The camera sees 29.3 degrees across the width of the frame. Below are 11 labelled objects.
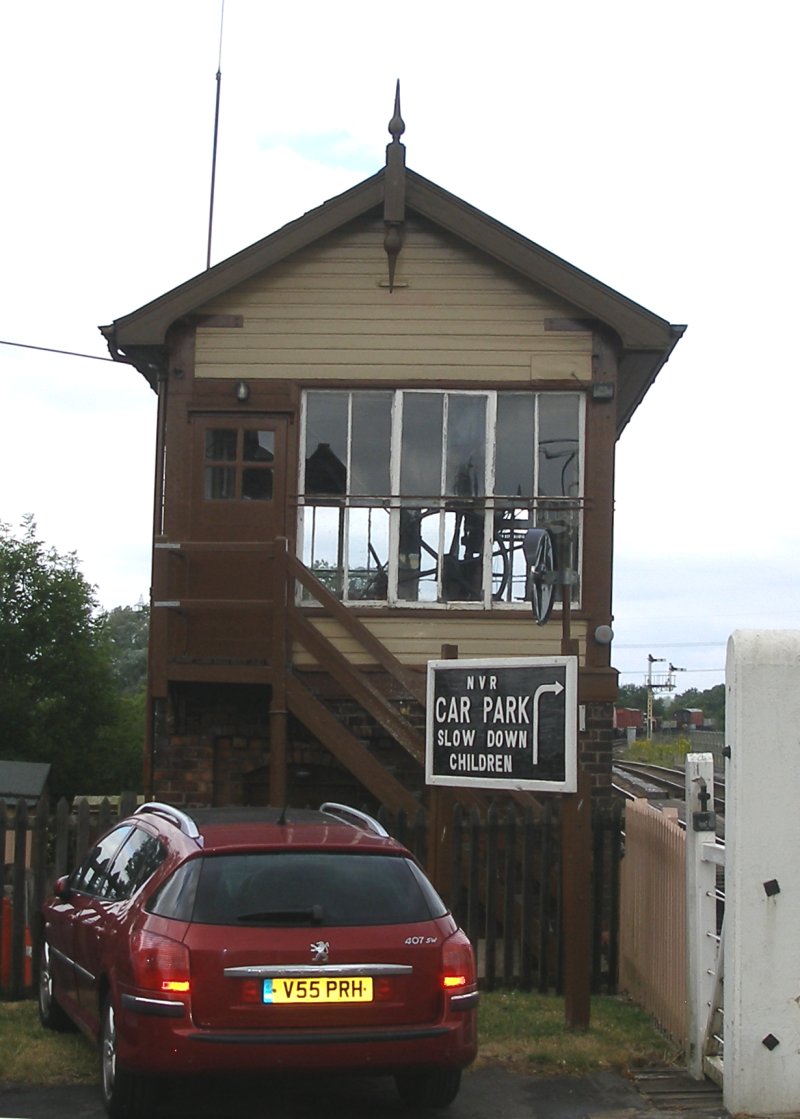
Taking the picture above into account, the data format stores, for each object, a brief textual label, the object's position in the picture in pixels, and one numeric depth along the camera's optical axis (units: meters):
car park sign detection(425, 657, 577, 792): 8.85
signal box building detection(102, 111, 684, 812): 14.30
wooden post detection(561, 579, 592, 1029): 8.92
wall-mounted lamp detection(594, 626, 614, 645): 14.12
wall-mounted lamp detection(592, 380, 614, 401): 14.39
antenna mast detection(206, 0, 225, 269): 19.27
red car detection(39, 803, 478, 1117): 6.38
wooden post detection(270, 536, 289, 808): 13.09
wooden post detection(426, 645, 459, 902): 10.14
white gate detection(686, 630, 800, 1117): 7.15
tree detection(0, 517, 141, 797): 33.66
